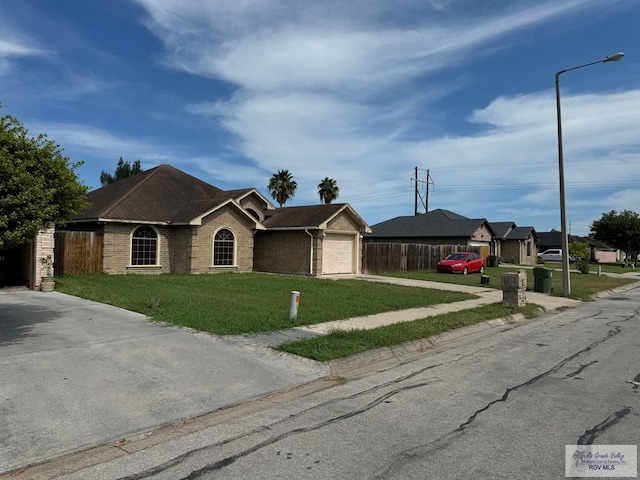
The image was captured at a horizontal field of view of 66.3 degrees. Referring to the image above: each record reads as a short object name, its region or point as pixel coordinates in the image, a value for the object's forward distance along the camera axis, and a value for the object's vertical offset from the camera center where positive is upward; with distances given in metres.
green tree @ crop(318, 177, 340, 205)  57.00 +7.55
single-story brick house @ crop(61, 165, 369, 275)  21.72 +1.25
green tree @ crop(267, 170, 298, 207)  54.19 +7.72
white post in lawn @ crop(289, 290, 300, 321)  10.31 -1.11
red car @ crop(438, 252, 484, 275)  31.39 -0.52
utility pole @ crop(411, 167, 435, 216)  57.38 +6.83
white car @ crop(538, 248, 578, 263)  63.56 -0.06
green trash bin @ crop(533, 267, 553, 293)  20.19 -1.01
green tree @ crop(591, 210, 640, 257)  63.28 +3.38
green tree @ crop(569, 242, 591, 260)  53.41 +0.72
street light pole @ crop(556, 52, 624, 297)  19.39 +1.64
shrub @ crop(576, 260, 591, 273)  35.59 -0.84
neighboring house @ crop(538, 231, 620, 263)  72.12 +1.54
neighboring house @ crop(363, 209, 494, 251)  44.64 +2.44
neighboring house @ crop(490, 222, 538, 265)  51.25 +1.33
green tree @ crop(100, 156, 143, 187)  48.41 +8.35
